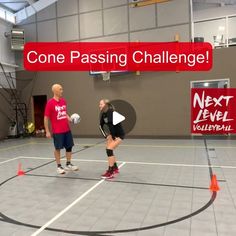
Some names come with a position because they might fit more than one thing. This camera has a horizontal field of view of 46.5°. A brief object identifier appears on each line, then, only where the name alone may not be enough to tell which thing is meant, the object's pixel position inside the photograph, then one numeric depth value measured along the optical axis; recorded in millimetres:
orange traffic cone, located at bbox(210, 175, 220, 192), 3699
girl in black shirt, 4441
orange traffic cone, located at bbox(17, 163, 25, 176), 4873
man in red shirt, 4727
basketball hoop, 10328
